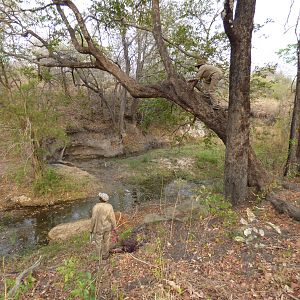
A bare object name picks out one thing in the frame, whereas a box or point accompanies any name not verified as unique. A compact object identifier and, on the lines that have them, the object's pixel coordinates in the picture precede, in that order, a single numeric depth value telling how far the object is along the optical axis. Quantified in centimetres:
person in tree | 761
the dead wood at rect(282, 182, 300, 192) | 801
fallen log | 576
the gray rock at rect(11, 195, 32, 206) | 1184
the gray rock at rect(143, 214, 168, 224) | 707
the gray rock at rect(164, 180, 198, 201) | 1283
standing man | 604
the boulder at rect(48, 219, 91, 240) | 885
